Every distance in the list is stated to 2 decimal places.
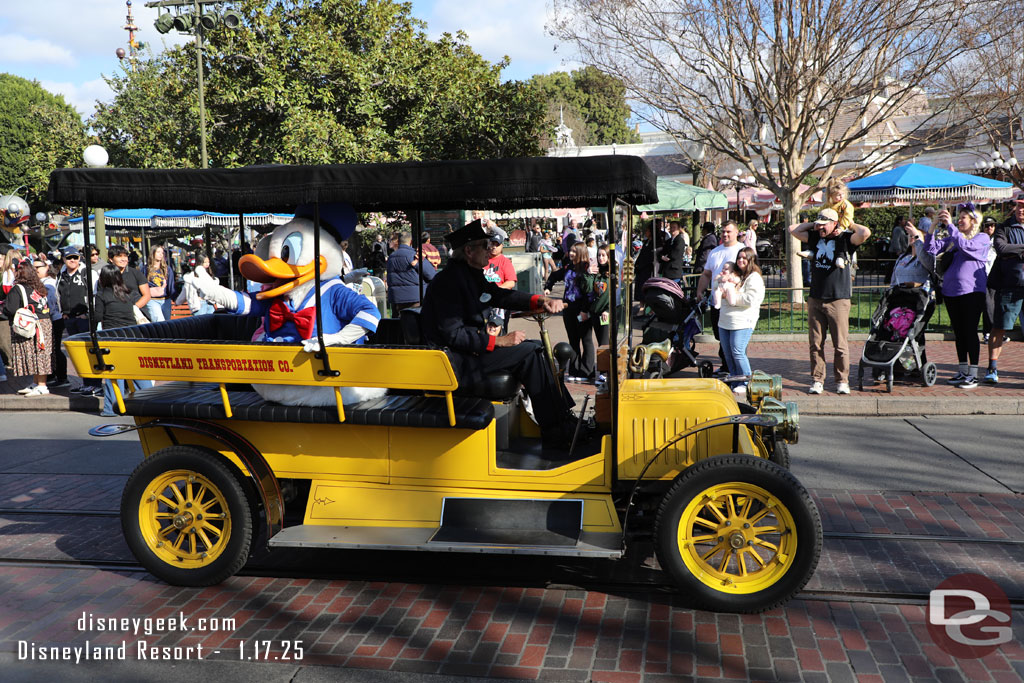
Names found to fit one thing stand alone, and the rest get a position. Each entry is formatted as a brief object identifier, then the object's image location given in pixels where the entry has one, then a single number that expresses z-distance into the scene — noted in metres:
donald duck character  4.35
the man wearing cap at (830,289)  8.38
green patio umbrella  14.96
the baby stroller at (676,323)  7.14
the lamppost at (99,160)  12.85
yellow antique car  3.91
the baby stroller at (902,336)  8.80
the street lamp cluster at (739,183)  18.97
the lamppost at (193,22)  14.02
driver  4.48
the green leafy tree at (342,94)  17.91
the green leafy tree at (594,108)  64.88
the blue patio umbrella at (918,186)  16.77
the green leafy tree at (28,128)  39.25
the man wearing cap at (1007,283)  8.84
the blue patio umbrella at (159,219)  18.86
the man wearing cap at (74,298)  9.66
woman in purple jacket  8.83
